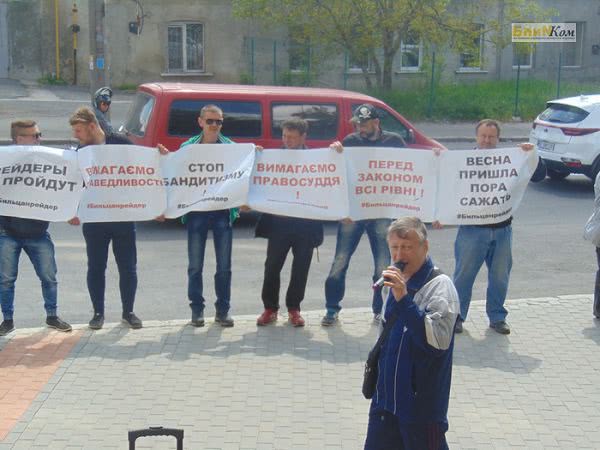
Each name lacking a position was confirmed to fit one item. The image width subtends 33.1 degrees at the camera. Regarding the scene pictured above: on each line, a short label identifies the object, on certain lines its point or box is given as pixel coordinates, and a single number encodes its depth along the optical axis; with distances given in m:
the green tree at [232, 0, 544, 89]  29.09
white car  17.17
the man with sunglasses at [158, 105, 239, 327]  8.81
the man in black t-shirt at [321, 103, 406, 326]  9.00
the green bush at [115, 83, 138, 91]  33.12
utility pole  22.08
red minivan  13.59
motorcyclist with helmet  14.36
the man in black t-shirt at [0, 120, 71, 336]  8.53
